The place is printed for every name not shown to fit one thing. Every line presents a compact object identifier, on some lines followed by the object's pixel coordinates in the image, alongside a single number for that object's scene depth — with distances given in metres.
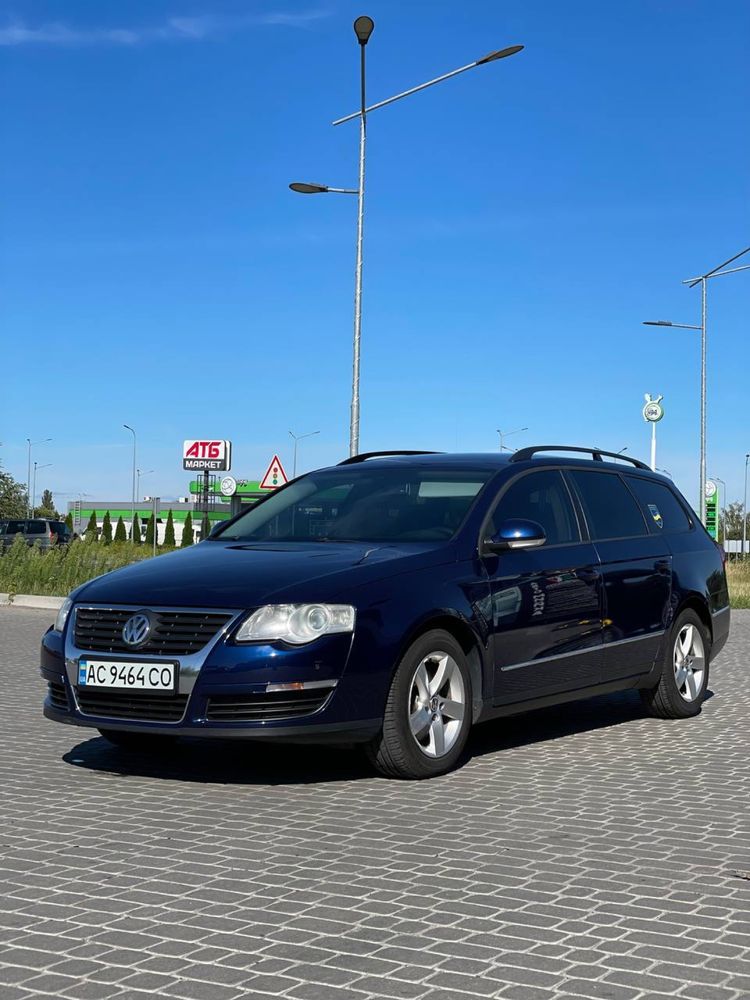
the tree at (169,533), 73.69
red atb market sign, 35.28
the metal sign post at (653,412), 42.81
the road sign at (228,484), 43.06
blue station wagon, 6.60
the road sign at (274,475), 27.58
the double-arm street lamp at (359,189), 22.30
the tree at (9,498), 80.62
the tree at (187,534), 73.56
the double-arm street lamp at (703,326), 38.75
